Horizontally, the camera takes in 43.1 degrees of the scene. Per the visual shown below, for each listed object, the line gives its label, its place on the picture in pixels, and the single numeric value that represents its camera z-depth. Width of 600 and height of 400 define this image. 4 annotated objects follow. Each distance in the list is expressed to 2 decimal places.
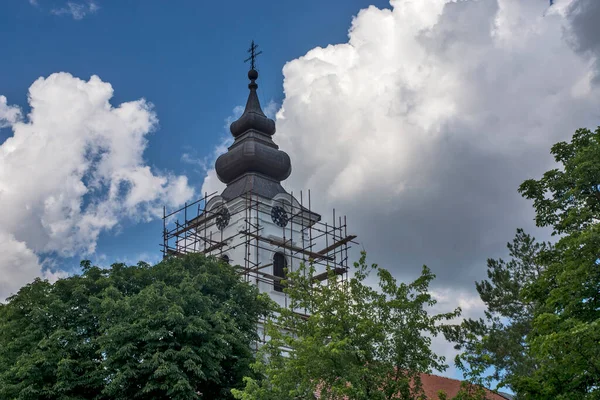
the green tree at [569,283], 15.60
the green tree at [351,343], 17.53
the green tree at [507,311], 27.25
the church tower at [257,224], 37.09
